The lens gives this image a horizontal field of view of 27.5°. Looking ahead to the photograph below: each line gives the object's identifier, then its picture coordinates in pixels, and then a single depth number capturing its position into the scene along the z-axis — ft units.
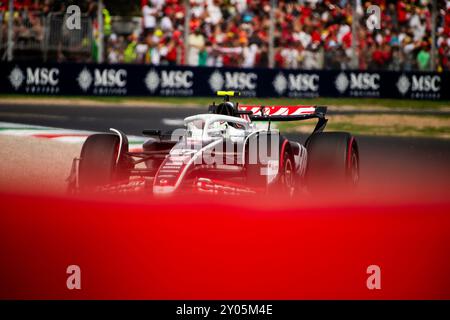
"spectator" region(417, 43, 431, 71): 84.94
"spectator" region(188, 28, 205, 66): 79.71
